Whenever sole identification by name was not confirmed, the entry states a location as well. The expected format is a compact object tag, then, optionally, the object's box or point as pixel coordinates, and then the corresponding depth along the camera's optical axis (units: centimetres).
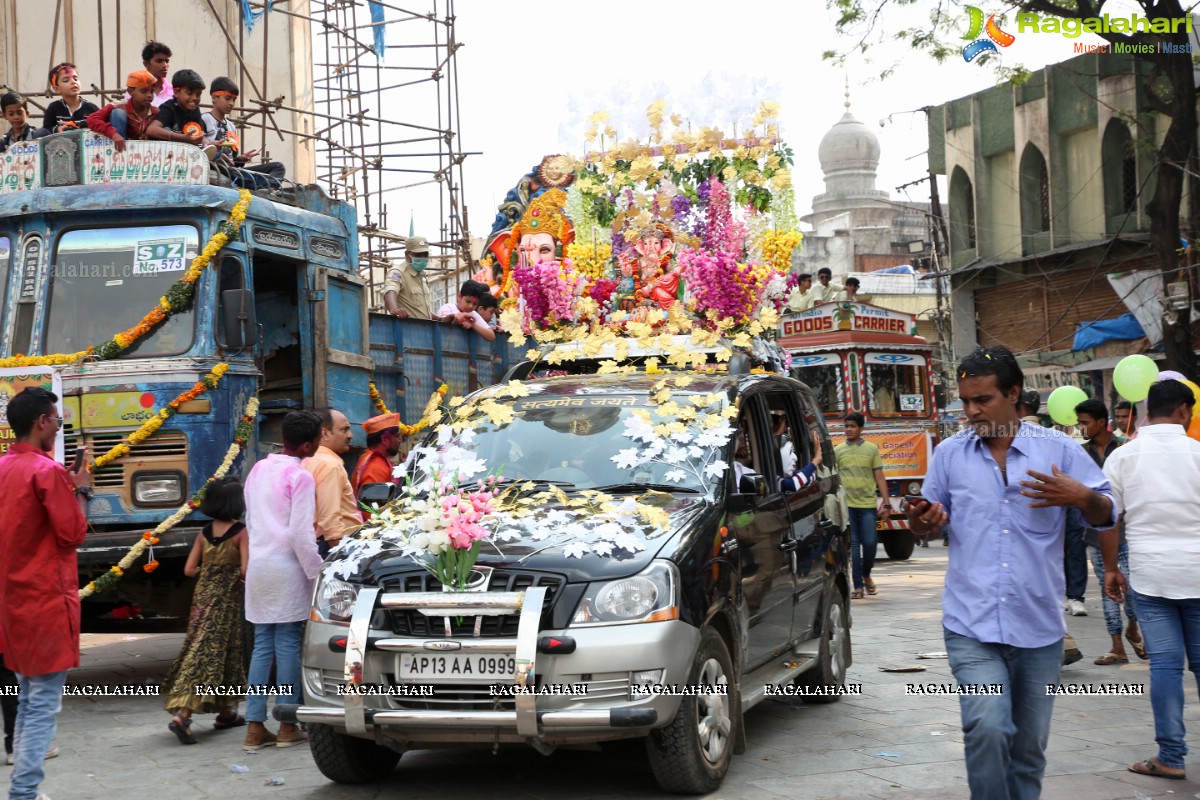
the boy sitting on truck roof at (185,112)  994
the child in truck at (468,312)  1239
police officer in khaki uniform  1353
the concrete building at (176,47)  1844
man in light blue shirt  438
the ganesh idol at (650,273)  1083
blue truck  866
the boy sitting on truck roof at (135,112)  955
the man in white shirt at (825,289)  2095
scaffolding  1888
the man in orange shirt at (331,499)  755
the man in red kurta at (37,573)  550
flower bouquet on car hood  564
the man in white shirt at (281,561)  698
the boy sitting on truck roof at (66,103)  1092
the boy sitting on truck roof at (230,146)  1013
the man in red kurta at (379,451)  861
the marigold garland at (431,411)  731
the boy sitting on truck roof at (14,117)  1064
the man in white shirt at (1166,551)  586
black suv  540
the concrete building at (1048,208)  2475
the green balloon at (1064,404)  1114
